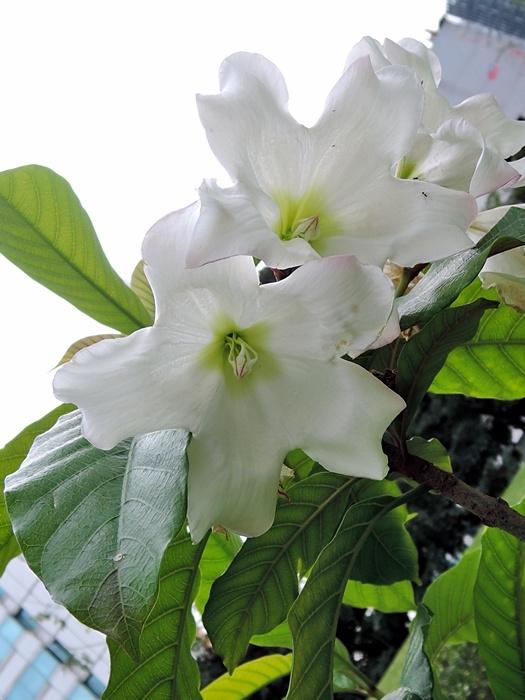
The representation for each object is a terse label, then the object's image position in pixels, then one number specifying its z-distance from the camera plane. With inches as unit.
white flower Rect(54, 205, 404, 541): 12.5
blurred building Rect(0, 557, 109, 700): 236.8
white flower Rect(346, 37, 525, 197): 15.2
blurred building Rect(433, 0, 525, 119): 315.3
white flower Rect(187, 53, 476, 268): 13.4
